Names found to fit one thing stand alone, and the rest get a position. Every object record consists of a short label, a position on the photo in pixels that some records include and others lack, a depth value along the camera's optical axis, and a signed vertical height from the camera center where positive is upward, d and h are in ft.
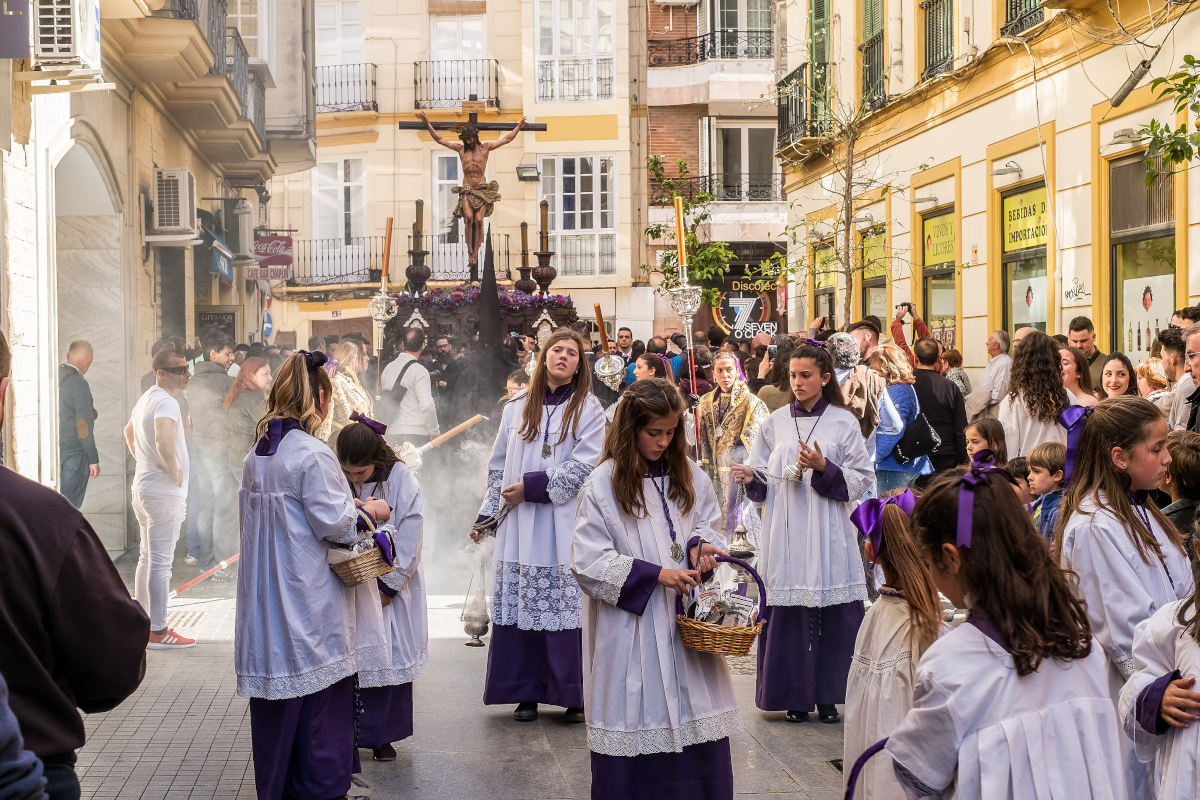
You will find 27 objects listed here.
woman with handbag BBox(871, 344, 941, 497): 33.24 -1.72
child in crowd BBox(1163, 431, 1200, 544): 16.72 -1.37
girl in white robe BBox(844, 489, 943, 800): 13.70 -2.73
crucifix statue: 68.08 +9.07
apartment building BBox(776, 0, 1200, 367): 42.29 +7.49
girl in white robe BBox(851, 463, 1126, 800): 9.96 -2.32
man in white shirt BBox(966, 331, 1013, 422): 37.55 -0.72
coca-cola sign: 81.89 +7.02
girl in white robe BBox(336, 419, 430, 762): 20.65 -3.39
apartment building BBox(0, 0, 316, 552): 32.91 +6.13
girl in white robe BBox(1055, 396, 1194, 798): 13.93 -1.75
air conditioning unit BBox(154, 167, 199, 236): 52.13 +6.45
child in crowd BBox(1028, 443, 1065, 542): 19.45 -1.47
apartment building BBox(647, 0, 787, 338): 118.93 +21.01
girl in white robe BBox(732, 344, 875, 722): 23.61 -3.26
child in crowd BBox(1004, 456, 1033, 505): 21.59 -1.69
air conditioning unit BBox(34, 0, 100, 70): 31.01 +7.56
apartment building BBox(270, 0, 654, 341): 113.09 +18.02
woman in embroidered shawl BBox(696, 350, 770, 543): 35.40 -1.47
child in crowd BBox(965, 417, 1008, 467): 23.53 -1.22
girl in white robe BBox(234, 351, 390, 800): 18.03 -3.00
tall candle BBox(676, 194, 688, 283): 33.04 +2.92
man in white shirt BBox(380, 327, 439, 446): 42.11 -0.91
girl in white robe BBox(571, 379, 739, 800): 15.87 -2.93
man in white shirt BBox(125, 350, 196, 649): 29.76 -2.60
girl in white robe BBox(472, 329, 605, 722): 23.62 -2.86
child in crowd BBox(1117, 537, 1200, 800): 11.19 -2.70
